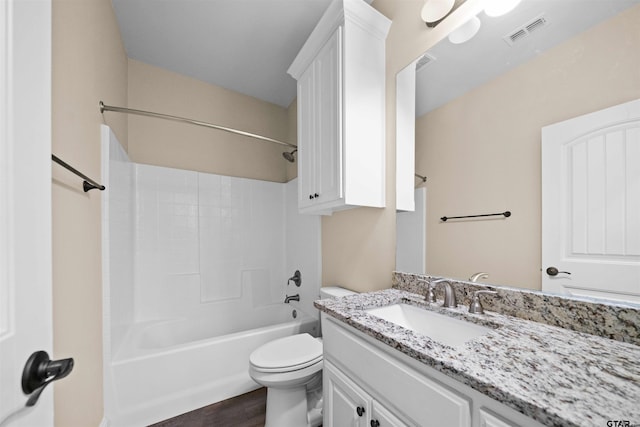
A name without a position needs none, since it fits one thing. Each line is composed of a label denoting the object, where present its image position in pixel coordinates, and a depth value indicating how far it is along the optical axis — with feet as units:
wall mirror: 2.44
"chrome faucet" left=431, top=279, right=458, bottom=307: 3.46
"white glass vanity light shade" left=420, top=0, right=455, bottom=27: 3.87
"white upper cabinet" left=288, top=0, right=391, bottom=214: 4.45
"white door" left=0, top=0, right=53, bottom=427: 1.43
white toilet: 4.28
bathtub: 4.77
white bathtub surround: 4.93
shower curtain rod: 4.75
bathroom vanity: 1.53
